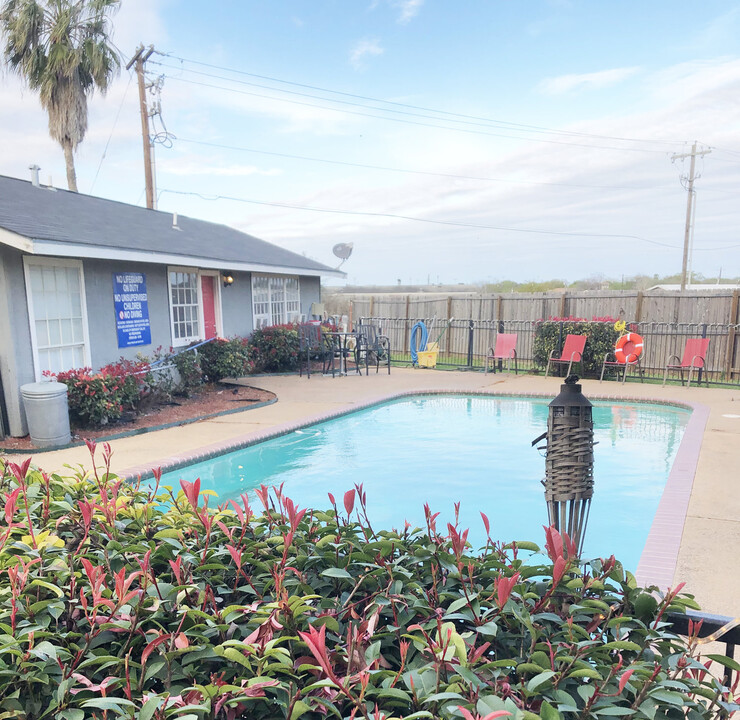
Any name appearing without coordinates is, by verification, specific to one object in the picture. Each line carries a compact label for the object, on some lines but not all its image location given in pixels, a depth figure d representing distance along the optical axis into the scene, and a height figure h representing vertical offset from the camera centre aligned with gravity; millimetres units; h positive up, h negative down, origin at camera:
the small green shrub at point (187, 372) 9664 -1447
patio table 12692 -1421
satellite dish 18531 +1335
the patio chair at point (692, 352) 10797 -1253
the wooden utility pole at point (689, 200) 25000 +4126
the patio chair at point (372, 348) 12797 -1405
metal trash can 6453 -1415
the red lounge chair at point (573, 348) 11352 -1228
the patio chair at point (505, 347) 12453 -1312
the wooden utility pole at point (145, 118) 15922 +5110
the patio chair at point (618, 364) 11062 -1549
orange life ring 10984 -1188
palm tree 15438 +6830
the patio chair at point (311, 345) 12273 -1248
